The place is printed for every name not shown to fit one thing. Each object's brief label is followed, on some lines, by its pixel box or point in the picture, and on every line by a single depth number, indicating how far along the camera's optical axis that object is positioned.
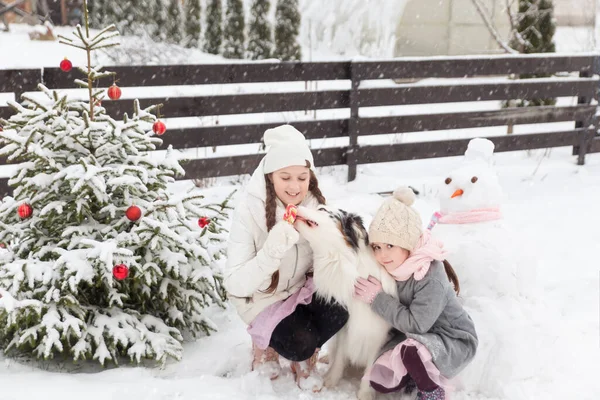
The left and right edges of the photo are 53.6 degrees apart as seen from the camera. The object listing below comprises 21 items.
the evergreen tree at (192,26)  16.86
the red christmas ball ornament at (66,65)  3.26
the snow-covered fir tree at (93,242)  2.95
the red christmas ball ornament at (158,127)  3.25
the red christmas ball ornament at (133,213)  2.93
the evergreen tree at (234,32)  16.28
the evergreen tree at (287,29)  15.95
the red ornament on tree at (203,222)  3.23
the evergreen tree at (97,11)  17.02
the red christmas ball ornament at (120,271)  2.81
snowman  2.97
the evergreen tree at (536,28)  10.52
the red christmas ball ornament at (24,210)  2.96
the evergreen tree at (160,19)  17.05
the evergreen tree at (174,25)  16.92
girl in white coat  2.88
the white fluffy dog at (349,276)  2.67
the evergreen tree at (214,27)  16.50
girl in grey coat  2.70
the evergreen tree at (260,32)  16.19
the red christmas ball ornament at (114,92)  3.24
